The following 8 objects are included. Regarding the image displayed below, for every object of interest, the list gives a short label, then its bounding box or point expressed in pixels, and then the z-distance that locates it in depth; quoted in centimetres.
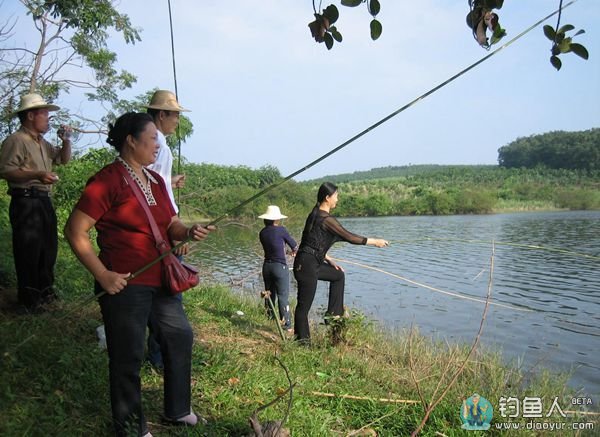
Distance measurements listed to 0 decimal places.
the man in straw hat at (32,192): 406
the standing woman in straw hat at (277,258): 679
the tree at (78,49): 977
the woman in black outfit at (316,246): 518
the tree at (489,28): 216
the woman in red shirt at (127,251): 244
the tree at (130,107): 1119
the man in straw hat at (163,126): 347
